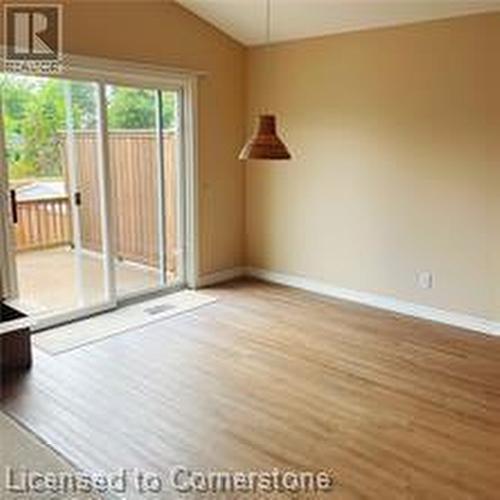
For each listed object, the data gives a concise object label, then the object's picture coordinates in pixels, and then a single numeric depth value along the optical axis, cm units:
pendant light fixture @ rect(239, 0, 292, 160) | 351
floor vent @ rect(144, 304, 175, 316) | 474
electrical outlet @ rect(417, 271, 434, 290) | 454
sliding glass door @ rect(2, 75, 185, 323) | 412
